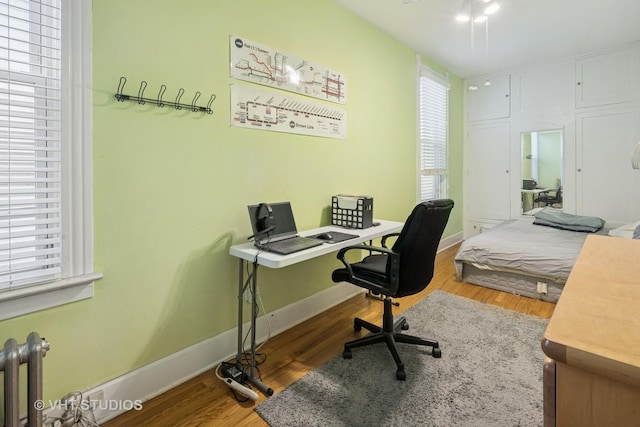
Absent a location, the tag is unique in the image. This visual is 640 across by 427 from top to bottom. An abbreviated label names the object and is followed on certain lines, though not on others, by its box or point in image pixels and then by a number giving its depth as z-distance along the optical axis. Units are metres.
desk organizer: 2.53
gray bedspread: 2.86
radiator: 1.10
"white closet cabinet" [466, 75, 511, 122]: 4.75
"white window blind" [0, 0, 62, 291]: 1.29
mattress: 2.92
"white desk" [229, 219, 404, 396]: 1.70
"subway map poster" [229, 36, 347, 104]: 2.05
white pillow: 2.94
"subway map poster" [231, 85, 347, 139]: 2.08
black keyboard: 1.80
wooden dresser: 0.53
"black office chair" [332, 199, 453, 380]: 1.83
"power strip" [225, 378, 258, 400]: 1.67
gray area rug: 1.54
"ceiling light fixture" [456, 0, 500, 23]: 2.77
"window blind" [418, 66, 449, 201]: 4.09
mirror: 4.44
